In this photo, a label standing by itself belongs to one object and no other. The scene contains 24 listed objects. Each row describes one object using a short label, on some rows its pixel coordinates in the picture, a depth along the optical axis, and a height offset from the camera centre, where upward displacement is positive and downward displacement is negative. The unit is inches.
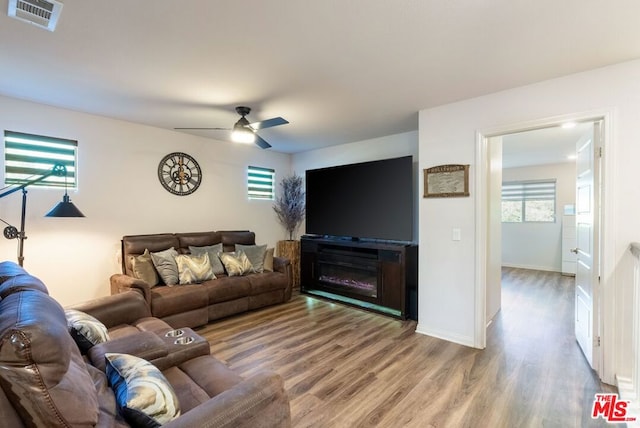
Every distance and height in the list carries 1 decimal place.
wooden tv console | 154.0 -33.4
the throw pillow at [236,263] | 163.0 -27.2
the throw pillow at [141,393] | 45.1 -29.0
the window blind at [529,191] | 282.4 +27.5
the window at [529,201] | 282.4 +16.9
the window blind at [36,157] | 127.5 +24.7
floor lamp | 115.2 -0.3
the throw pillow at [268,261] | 180.2 -28.1
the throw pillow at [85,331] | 69.0 -28.3
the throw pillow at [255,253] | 175.0 -23.3
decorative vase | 214.8 -28.6
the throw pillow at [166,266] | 142.6 -25.8
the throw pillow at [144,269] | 138.6 -26.4
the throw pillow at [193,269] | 145.7 -27.5
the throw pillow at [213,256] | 163.5 -23.3
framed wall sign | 125.1 +15.8
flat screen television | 156.0 +9.4
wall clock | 171.7 +24.2
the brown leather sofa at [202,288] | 131.4 -36.4
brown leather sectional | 34.1 -25.0
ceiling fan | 126.8 +37.8
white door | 100.8 -8.7
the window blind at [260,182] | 215.2 +24.3
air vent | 66.1 +46.6
